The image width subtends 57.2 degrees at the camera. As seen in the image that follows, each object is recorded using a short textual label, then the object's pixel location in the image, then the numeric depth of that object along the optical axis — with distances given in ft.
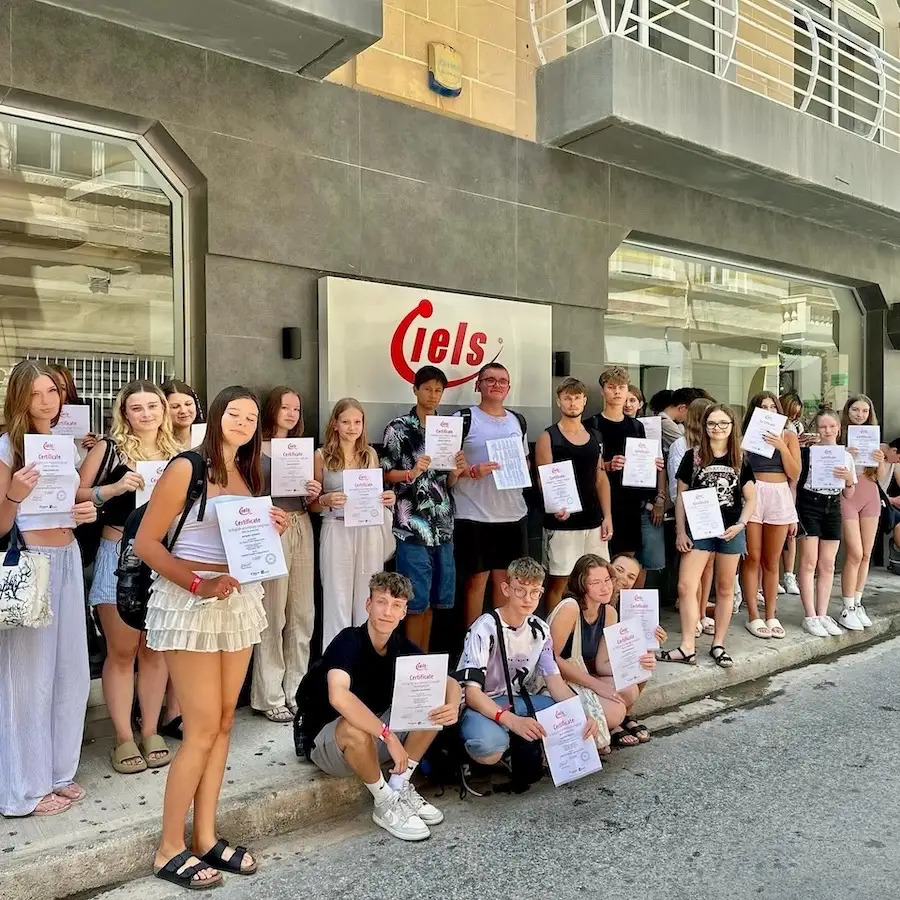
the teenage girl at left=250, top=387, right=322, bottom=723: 15.76
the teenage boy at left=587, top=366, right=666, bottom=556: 20.67
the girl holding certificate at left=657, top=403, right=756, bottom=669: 19.74
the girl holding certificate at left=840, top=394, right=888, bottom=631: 24.16
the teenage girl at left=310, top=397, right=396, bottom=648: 16.14
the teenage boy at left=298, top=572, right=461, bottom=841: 11.84
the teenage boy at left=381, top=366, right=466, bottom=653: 17.29
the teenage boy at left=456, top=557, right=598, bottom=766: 13.30
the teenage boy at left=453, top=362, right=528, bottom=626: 18.51
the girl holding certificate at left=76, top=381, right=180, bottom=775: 13.21
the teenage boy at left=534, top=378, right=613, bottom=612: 19.16
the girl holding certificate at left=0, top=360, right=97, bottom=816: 11.76
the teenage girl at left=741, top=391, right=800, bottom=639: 21.83
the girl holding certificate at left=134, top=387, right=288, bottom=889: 10.03
